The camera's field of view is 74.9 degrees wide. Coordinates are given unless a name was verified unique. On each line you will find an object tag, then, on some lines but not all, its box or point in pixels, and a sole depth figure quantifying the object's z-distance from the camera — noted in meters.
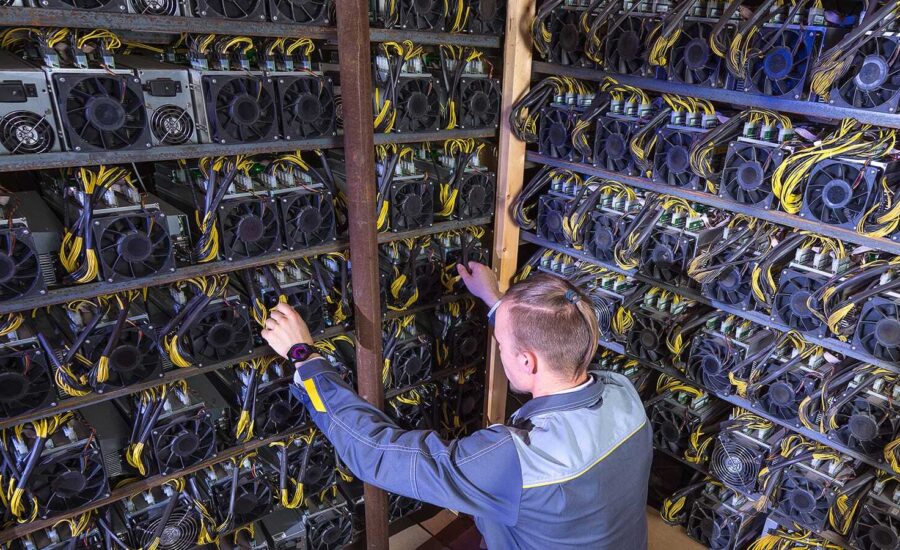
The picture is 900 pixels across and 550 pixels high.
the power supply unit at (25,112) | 1.54
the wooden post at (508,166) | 2.39
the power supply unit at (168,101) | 1.73
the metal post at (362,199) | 1.84
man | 1.36
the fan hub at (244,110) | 1.83
